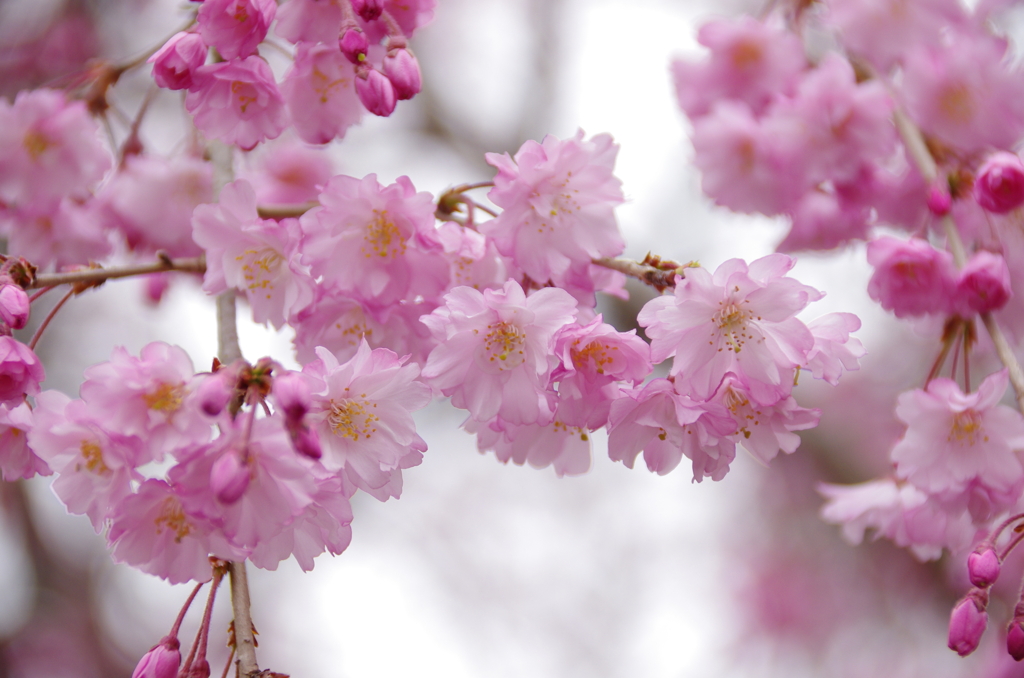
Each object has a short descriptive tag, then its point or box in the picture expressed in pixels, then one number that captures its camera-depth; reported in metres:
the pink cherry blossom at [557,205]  0.93
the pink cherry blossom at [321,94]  0.94
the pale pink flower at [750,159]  1.03
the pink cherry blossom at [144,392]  0.90
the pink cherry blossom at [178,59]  0.93
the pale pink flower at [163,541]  0.91
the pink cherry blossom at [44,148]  1.00
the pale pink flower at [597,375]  0.92
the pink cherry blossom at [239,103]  0.93
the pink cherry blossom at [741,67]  1.04
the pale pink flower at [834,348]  0.92
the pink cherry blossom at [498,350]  0.92
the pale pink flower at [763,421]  0.92
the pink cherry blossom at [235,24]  0.92
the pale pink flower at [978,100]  1.02
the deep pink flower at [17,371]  0.91
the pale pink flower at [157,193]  1.02
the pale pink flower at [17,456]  0.92
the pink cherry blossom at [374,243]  0.93
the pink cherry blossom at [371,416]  0.92
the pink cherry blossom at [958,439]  0.95
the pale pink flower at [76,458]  0.91
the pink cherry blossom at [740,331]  0.91
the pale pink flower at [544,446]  0.94
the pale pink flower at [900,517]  0.97
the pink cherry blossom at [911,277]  0.98
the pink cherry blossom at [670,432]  0.91
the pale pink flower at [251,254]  0.93
